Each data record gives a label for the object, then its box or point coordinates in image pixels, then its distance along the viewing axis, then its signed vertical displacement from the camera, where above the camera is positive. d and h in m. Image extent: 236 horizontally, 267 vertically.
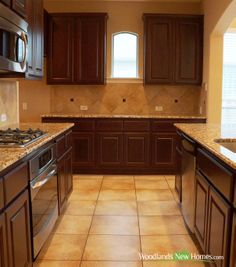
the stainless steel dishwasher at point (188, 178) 2.69 -0.66
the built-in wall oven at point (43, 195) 2.16 -0.68
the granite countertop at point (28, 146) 1.69 -0.27
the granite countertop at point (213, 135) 1.84 -0.23
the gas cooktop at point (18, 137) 2.11 -0.23
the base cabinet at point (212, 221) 1.75 -0.74
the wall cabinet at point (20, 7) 2.52 +0.85
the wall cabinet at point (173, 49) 4.94 +0.97
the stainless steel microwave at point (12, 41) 2.22 +0.51
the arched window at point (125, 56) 5.40 +0.91
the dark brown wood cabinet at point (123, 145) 4.80 -0.58
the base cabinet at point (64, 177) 3.00 -0.73
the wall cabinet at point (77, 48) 4.92 +0.95
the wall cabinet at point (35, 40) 3.05 +0.70
